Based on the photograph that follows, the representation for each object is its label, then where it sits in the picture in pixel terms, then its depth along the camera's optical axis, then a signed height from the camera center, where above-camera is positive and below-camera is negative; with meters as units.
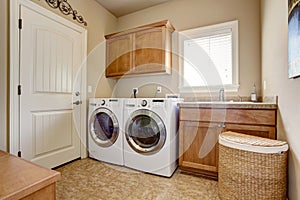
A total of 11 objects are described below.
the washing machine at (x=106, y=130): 1.81 -0.44
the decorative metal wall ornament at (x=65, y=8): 1.75 +1.24
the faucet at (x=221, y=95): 1.90 +0.06
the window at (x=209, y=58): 1.91 +0.63
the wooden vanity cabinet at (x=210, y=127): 1.31 -0.29
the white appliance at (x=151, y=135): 1.56 -0.44
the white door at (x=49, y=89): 1.53 +0.13
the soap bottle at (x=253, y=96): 1.74 +0.04
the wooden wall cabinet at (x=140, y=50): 2.07 +0.79
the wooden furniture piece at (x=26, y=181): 0.64 -0.42
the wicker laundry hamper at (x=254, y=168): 0.99 -0.53
